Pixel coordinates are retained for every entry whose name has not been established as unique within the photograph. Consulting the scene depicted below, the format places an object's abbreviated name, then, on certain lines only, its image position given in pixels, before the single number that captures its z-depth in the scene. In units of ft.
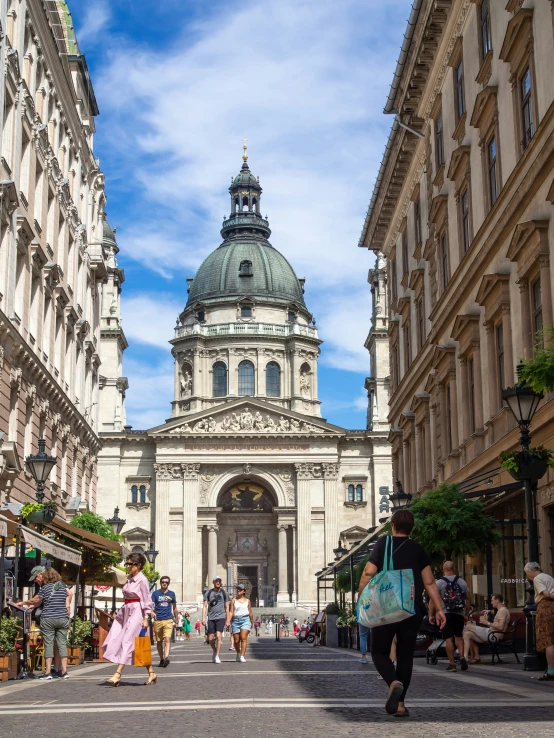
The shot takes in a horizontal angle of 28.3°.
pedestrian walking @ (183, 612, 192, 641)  205.26
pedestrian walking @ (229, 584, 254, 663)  72.13
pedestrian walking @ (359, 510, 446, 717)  30.55
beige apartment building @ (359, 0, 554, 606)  66.69
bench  61.00
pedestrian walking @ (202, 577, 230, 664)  72.69
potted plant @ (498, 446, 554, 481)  52.65
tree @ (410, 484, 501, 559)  69.51
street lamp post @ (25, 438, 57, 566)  69.15
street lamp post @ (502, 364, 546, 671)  51.16
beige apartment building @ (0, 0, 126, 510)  91.81
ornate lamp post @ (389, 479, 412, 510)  89.64
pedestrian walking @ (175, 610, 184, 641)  207.49
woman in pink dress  49.08
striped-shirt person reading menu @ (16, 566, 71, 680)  56.54
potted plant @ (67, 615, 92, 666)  72.74
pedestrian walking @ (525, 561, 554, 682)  45.75
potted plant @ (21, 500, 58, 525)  64.59
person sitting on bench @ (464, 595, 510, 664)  61.41
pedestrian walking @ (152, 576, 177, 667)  68.13
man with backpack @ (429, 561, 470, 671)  56.95
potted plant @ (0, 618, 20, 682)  54.65
